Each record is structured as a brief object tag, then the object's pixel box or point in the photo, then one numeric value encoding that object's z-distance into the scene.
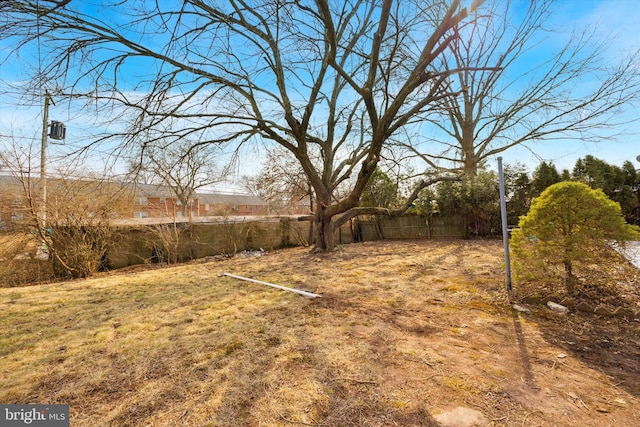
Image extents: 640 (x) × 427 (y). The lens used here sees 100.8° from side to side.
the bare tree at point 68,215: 5.13
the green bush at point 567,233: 2.86
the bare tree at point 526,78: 8.25
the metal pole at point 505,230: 3.35
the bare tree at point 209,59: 3.57
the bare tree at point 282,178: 13.18
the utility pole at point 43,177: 5.11
